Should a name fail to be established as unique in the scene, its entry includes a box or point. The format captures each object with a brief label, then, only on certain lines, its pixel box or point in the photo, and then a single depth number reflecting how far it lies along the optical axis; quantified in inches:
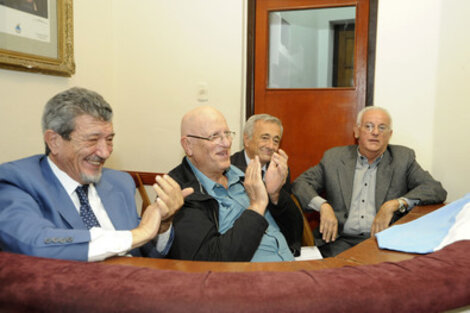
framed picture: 90.5
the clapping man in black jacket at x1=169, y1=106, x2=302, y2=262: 55.8
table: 35.6
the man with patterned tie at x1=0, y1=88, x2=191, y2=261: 37.0
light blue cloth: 41.8
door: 122.0
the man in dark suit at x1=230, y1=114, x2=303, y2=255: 107.9
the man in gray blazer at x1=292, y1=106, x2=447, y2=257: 97.0
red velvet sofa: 24.9
